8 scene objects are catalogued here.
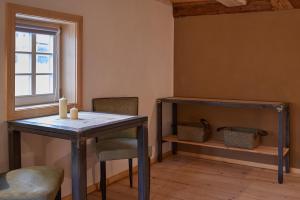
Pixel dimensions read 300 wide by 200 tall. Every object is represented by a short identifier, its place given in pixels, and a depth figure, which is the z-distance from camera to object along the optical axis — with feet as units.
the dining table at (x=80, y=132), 6.93
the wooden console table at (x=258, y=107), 11.47
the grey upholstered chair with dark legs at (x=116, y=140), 9.27
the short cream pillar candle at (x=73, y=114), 8.45
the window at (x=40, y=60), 8.24
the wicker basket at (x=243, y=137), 12.13
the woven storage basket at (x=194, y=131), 13.26
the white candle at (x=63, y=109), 8.61
